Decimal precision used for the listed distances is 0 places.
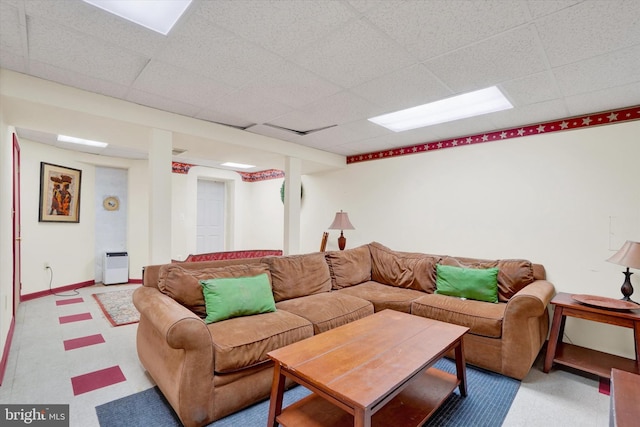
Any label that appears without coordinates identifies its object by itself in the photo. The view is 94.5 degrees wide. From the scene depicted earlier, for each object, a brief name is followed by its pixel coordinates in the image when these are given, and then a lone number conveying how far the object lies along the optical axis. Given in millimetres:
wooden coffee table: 1359
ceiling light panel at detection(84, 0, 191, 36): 1482
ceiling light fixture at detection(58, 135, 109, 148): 3986
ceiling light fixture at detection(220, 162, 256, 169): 5660
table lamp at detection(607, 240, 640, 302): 2312
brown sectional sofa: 1729
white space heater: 5098
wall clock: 5336
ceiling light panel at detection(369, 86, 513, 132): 2589
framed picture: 4434
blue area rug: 1771
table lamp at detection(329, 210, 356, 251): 4379
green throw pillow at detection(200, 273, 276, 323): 2199
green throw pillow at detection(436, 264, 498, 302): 2900
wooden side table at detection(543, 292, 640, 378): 2191
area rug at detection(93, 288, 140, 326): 3486
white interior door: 6332
